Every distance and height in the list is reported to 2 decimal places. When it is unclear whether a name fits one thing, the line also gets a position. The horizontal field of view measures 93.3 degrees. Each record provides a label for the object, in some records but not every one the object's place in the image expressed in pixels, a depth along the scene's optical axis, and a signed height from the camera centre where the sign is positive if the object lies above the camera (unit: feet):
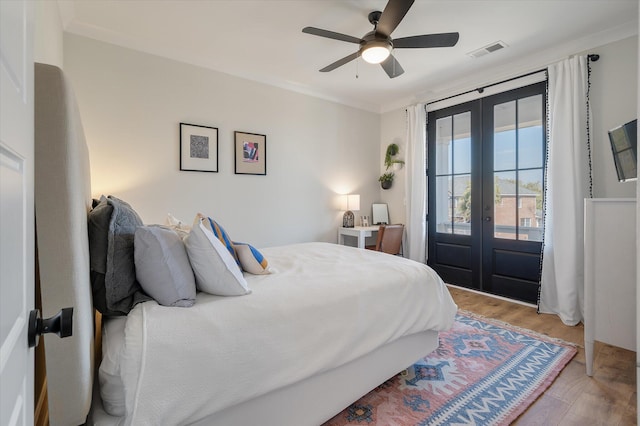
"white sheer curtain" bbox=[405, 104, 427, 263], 14.11 +1.35
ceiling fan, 7.29 +4.37
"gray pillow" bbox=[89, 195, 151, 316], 3.96 -0.70
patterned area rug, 5.31 -3.58
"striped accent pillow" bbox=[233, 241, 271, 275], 6.04 -1.02
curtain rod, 9.49 +4.93
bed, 2.97 -1.70
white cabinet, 6.22 -1.35
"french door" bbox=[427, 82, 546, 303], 11.05 +0.76
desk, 13.61 -1.03
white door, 1.53 -0.01
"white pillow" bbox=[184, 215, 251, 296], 4.58 -0.85
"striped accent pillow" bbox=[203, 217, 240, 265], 5.79 -0.48
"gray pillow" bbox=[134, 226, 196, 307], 4.12 -0.83
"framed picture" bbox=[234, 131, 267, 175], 11.65 +2.25
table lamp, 14.42 +0.06
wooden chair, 12.69 -1.22
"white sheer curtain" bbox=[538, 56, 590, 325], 9.61 +0.83
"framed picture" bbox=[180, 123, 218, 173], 10.47 +2.22
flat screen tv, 6.65 +1.39
